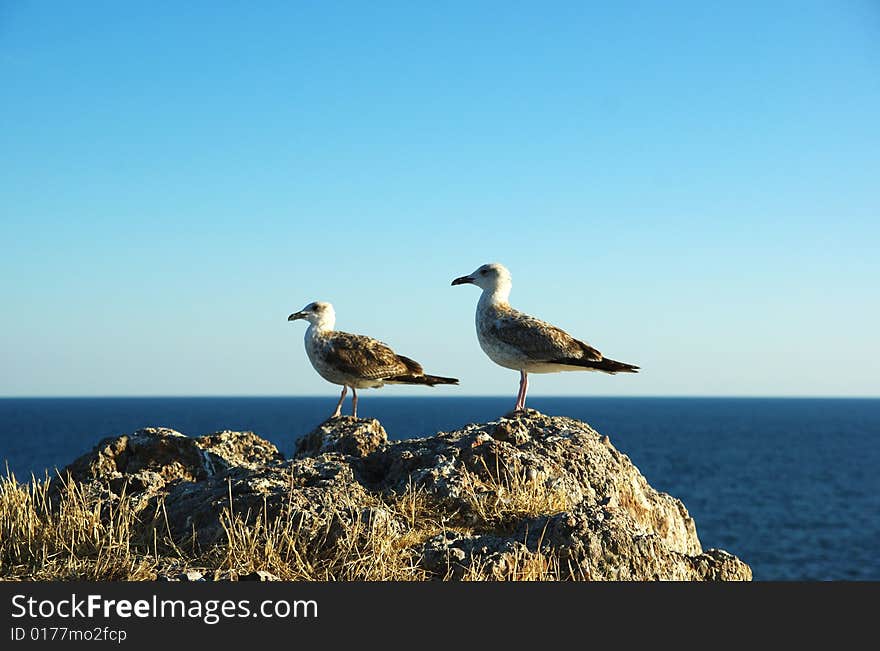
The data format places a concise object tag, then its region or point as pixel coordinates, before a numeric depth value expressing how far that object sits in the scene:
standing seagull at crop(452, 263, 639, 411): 13.21
